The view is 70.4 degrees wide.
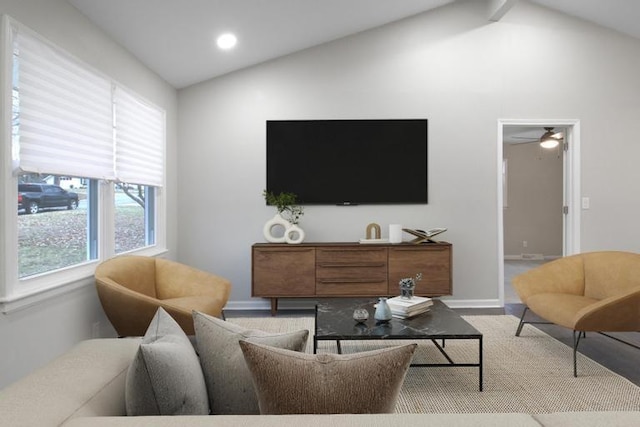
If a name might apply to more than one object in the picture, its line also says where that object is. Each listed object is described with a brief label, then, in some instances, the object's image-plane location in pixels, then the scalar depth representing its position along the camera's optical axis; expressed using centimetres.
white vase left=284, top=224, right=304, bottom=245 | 457
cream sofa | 86
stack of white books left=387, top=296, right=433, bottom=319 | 289
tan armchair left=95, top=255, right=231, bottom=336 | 279
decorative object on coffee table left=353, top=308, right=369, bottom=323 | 274
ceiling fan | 628
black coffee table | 252
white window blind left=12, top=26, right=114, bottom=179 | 238
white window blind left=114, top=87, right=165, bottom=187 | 355
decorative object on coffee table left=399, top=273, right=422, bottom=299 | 304
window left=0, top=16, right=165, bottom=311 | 232
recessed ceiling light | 393
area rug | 243
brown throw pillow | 96
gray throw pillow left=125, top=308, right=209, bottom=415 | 103
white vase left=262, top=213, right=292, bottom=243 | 459
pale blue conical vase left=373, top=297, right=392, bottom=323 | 276
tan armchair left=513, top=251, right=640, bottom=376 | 282
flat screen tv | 481
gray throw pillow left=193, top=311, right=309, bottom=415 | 117
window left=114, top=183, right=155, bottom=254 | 369
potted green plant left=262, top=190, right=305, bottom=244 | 459
